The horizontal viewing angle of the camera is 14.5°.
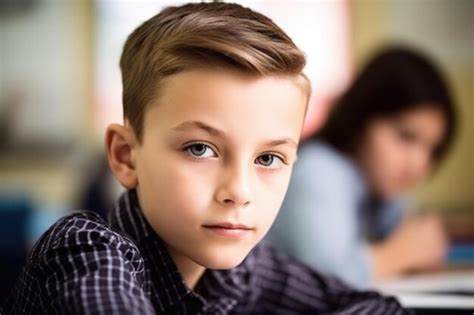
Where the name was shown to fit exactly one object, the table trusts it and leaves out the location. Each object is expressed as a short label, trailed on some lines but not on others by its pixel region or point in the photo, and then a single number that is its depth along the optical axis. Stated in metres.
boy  1.35
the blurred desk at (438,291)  1.59
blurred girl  2.65
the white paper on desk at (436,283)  1.92
